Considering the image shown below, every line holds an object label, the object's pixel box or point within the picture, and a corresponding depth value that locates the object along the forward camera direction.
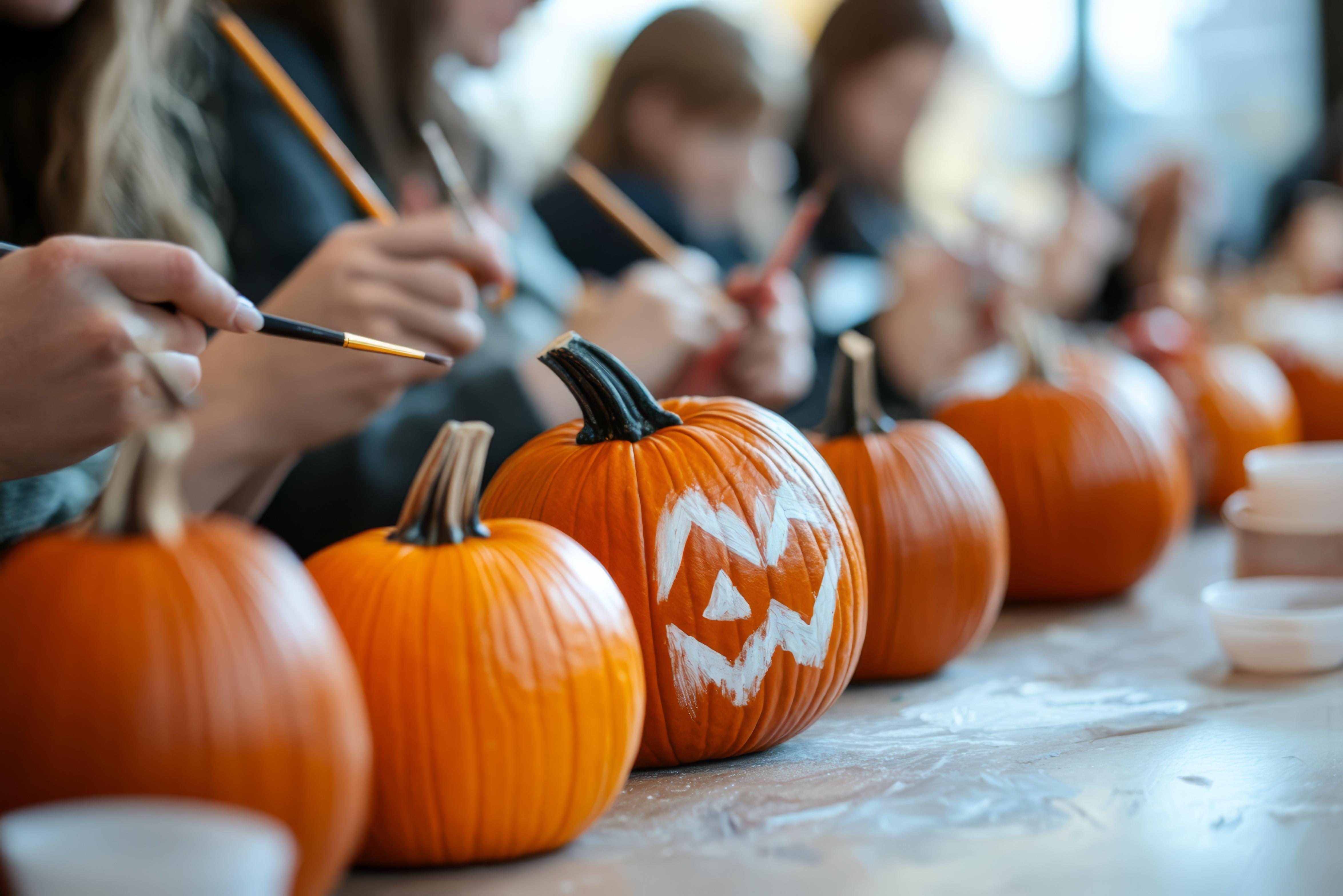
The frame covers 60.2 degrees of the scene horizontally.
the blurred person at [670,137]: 2.13
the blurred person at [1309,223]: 2.77
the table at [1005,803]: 0.51
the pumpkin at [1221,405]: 1.58
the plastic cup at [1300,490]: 0.99
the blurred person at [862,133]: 2.24
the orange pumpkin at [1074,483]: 1.11
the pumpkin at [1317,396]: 1.92
